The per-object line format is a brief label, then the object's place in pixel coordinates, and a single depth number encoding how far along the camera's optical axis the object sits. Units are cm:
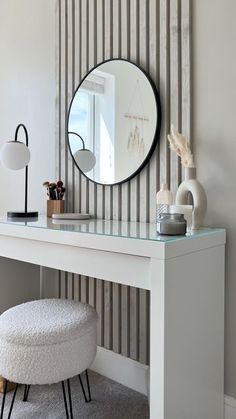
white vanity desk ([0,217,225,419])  106
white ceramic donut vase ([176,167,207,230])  132
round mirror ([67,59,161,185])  162
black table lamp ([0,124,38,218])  181
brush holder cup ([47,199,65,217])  192
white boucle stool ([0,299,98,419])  122
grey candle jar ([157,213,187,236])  116
